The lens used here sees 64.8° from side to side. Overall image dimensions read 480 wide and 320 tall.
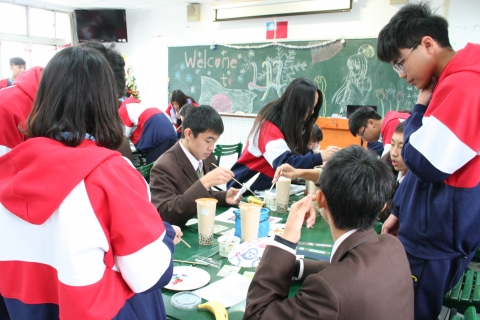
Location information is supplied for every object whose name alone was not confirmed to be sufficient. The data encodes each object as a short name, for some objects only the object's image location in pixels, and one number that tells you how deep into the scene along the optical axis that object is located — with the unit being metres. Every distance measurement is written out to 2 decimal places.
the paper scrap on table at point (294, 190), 2.55
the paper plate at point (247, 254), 1.48
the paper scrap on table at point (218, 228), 1.85
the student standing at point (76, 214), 0.87
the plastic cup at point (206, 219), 1.64
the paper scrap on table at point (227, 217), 2.03
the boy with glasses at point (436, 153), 1.28
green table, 1.13
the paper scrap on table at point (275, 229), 1.81
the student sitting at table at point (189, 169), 1.88
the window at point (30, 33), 7.14
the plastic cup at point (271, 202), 2.27
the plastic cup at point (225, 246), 1.54
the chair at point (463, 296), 1.59
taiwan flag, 5.89
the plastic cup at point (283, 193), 2.19
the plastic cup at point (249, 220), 1.64
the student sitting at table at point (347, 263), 0.94
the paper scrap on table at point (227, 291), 1.21
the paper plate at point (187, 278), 1.28
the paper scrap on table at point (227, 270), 1.40
